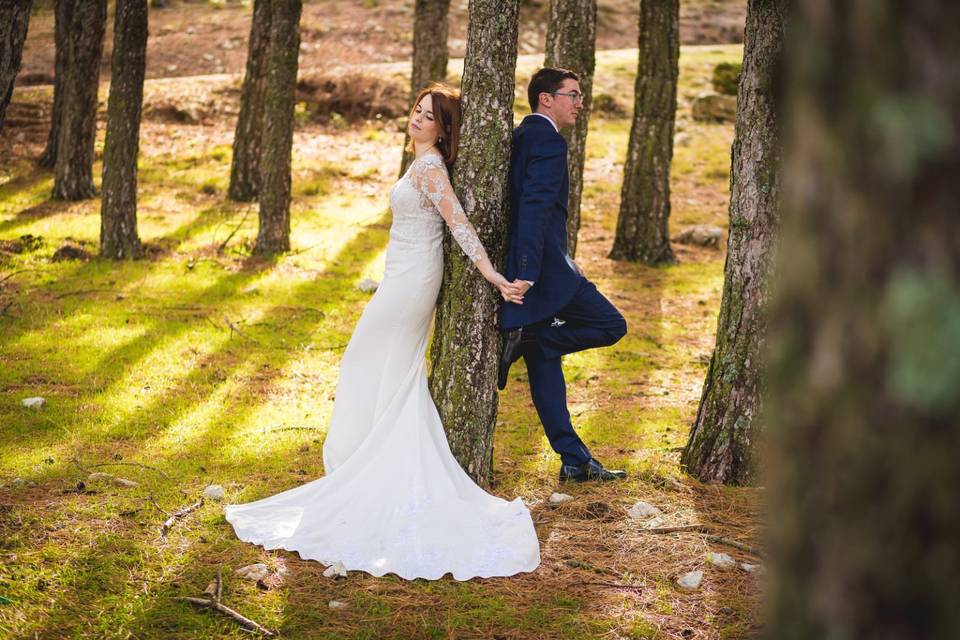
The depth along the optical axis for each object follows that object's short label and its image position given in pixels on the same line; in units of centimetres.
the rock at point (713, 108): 2131
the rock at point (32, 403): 724
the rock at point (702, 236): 1490
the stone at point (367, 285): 1170
